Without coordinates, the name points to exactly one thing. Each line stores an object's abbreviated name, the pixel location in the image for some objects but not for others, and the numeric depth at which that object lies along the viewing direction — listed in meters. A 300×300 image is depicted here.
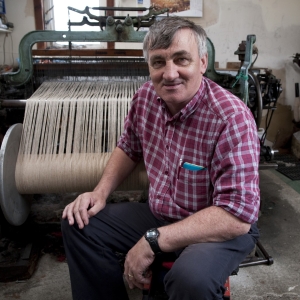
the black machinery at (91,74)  1.79
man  1.08
